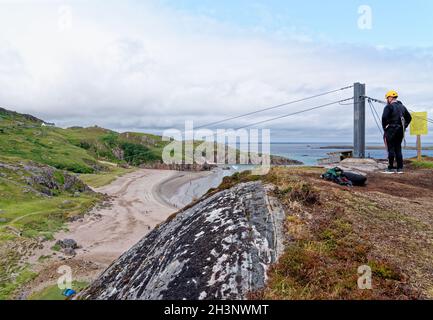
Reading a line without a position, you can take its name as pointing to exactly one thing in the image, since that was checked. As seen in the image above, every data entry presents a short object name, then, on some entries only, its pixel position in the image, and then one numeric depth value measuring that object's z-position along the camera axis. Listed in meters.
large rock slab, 4.57
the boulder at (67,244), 28.28
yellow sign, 17.61
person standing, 12.80
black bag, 10.29
